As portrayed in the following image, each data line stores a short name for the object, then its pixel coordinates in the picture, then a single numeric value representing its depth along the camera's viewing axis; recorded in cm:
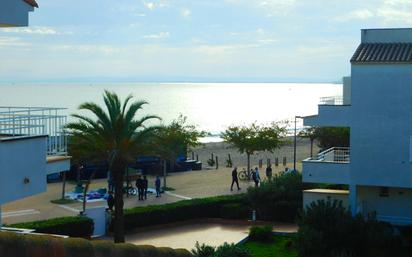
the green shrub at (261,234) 2808
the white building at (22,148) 1109
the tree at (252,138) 5112
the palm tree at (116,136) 2550
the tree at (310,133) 5928
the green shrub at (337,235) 2336
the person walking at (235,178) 4259
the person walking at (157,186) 3969
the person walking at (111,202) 3152
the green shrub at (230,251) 2192
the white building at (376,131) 2712
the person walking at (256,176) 4220
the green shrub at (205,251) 2209
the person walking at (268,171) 4611
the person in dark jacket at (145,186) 3872
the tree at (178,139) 5016
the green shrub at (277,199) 3166
